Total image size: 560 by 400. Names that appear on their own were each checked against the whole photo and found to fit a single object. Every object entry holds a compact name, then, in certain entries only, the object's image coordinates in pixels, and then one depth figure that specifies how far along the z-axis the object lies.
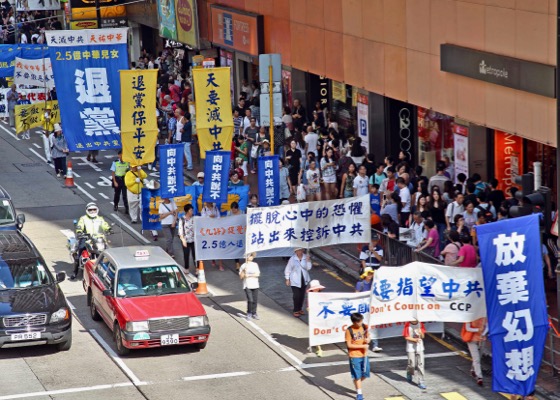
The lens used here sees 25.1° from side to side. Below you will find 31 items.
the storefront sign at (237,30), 41.31
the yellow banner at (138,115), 30.47
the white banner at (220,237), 26.80
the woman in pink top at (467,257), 23.00
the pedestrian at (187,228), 27.72
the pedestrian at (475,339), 20.62
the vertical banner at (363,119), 36.16
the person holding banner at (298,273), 24.28
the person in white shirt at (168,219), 28.97
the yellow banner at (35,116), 39.25
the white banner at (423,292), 21.28
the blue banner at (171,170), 28.98
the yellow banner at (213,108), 30.86
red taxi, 22.02
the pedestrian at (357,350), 20.08
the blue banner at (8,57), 44.72
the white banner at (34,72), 40.81
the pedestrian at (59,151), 37.70
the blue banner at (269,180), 28.89
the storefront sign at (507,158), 28.91
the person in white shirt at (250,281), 24.17
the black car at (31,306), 21.91
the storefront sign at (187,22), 47.75
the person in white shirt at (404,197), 28.02
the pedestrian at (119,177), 33.09
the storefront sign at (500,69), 24.59
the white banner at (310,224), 25.03
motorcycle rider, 27.59
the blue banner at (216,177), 28.28
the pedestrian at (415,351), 20.62
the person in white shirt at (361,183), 29.86
